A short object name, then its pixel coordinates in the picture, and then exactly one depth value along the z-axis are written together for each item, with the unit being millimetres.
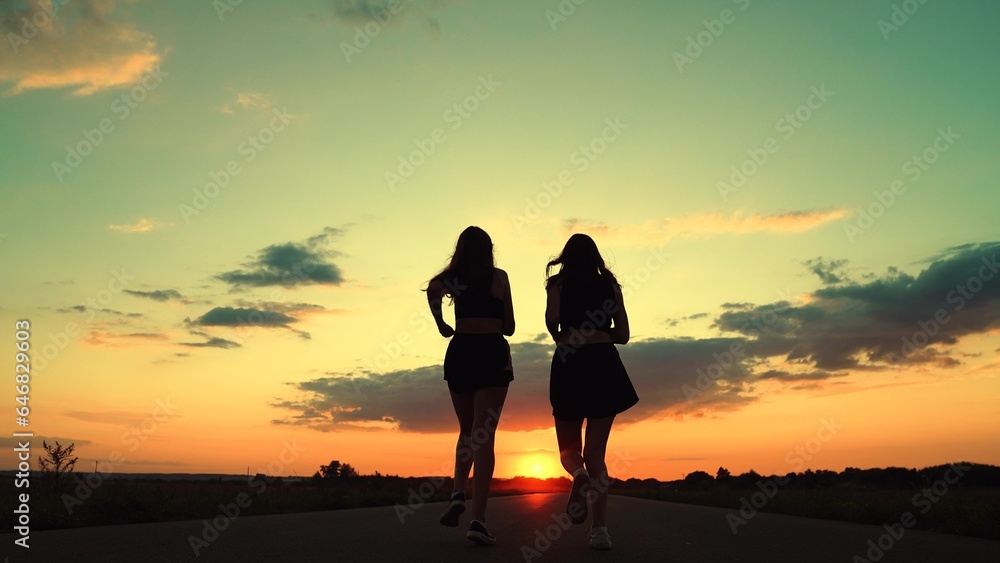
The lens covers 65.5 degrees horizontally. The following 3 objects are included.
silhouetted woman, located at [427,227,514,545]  6609
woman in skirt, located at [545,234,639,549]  6539
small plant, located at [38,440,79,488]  14719
